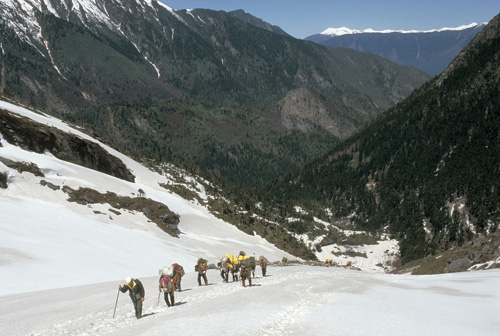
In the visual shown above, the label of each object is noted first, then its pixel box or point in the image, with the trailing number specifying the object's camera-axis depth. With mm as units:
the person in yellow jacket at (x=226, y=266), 33500
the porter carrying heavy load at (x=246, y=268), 29875
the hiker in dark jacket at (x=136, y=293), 20109
